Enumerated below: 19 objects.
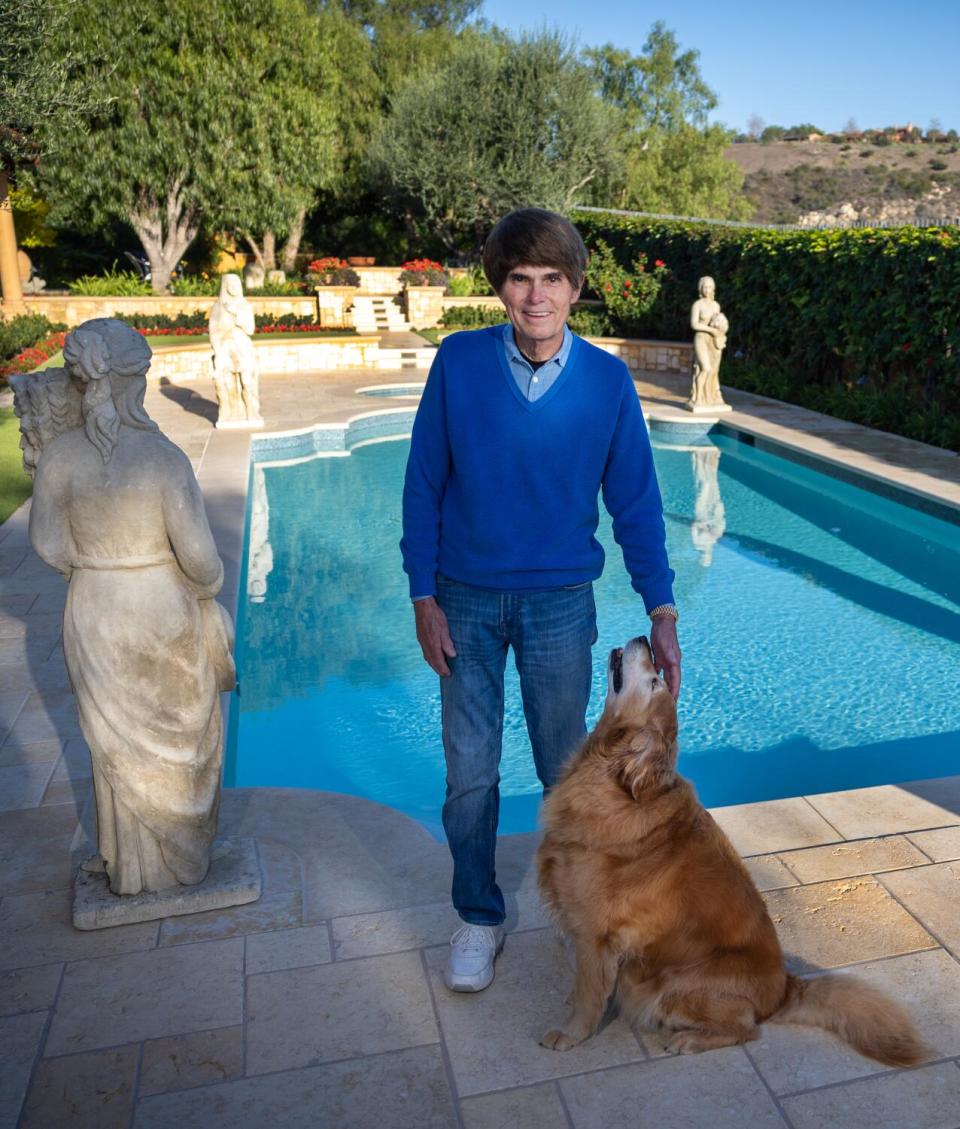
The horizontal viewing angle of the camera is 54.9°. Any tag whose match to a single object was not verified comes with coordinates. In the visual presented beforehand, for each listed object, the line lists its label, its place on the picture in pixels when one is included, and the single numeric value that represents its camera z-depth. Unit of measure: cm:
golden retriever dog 250
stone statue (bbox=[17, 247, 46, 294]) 2808
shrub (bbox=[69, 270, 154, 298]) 2353
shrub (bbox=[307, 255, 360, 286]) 2548
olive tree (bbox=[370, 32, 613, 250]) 2589
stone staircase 2511
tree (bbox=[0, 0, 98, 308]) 1534
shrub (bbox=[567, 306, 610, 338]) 2155
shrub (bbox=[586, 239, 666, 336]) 2038
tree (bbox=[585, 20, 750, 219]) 4269
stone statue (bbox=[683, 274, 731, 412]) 1357
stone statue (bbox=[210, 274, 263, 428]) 1277
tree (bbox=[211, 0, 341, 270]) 2242
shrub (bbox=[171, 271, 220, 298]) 2413
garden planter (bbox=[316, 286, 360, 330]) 2442
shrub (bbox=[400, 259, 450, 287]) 2545
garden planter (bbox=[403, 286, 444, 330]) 2491
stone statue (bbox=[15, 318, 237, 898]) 286
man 269
